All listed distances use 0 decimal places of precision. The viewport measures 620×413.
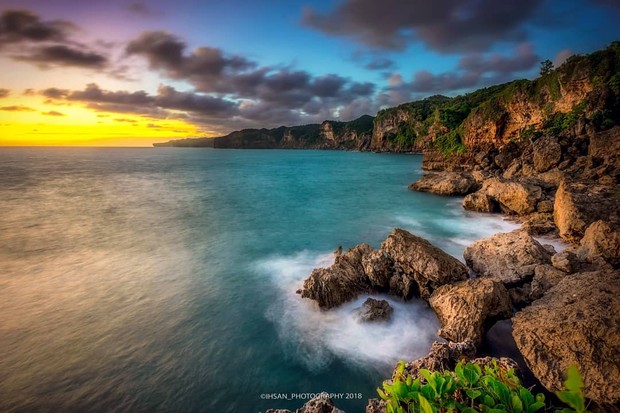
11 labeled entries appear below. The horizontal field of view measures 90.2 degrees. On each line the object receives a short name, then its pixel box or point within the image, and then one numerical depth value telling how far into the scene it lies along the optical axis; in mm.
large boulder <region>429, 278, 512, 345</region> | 7777
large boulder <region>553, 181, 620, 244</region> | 13156
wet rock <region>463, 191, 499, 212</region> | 22641
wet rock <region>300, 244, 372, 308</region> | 10391
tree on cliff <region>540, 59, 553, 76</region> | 52825
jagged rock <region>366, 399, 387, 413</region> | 4617
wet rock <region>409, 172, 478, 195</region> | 30109
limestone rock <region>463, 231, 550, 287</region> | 10133
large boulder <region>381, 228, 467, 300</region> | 9641
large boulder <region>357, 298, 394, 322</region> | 9430
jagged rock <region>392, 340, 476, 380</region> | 5868
